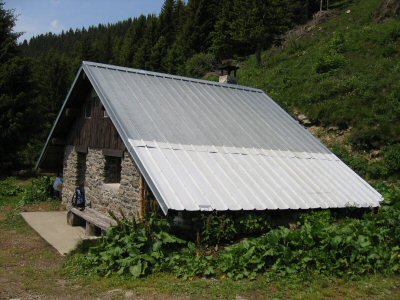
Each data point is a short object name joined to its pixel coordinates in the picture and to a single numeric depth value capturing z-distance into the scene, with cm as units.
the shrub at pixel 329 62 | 2331
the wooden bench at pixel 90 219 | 1127
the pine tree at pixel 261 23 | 3384
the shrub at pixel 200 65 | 4144
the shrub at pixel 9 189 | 1877
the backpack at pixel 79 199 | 1403
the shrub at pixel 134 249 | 786
